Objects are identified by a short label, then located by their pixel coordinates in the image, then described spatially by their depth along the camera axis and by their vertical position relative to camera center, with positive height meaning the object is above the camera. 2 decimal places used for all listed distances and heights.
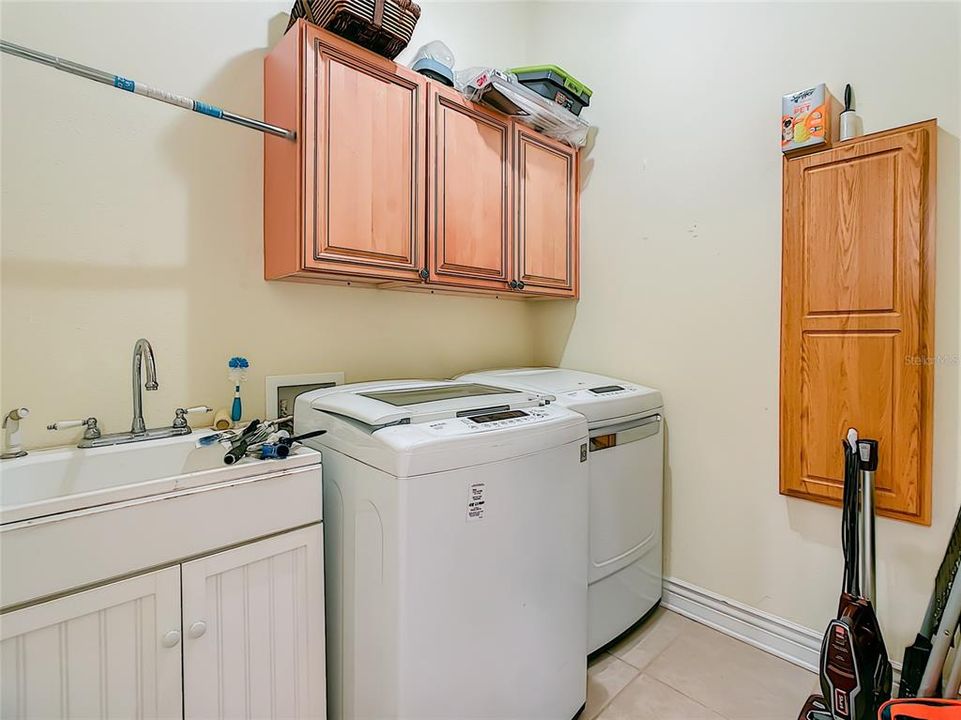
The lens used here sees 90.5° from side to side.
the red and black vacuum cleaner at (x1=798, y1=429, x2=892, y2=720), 1.30 -0.78
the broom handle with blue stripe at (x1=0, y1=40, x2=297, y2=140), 1.04 +0.66
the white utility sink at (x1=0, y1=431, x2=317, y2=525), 0.98 -0.29
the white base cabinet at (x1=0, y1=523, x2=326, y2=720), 0.89 -0.61
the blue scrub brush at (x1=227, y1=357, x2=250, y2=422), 1.57 -0.07
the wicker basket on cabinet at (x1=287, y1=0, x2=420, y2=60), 1.43 +1.04
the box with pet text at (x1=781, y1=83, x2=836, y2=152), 1.57 +0.79
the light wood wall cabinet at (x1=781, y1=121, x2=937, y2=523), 1.43 +0.13
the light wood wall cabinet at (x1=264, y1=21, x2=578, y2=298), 1.46 +0.62
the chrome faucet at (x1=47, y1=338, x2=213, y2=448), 1.32 -0.19
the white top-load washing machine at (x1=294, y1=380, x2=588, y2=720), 1.11 -0.52
